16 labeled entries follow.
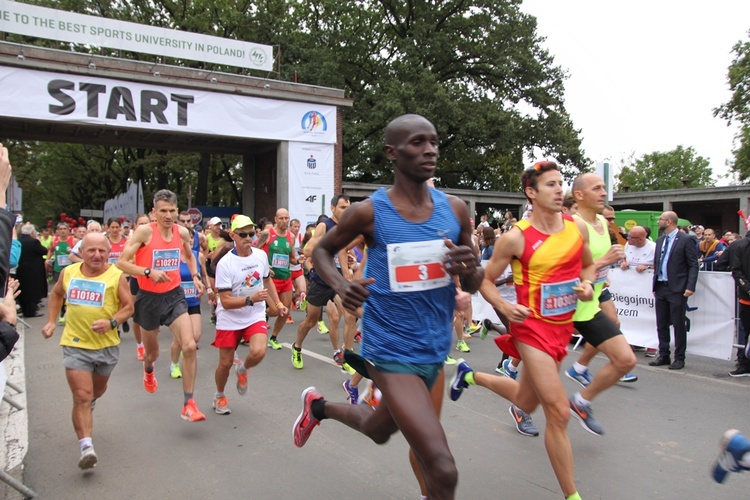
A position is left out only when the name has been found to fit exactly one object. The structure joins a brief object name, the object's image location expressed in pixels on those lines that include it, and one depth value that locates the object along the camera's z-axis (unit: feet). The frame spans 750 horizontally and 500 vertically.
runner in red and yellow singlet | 11.78
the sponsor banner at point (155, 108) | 62.95
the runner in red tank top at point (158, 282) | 19.03
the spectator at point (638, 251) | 29.43
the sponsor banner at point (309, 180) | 77.30
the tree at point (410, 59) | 104.27
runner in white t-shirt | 18.25
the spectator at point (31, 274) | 42.19
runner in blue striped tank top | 9.43
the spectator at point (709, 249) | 48.52
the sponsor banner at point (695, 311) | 26.45
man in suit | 25.49
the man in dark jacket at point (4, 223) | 7.45
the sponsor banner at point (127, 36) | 68.85
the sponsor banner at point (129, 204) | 101.55
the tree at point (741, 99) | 108.13
